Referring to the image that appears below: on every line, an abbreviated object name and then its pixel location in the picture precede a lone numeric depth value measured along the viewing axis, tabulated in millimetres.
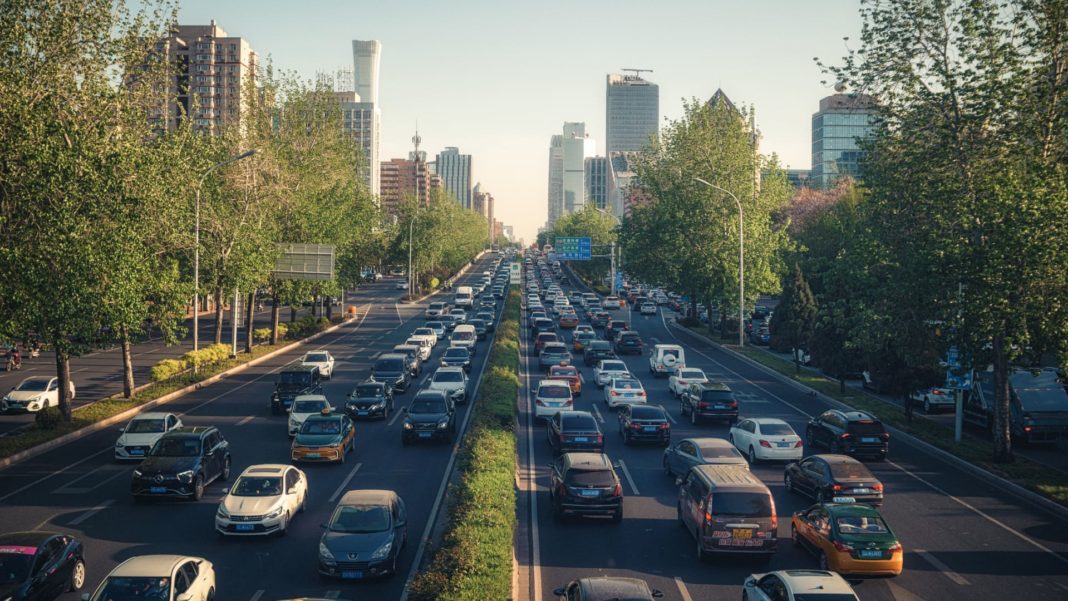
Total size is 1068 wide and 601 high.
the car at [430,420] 28219
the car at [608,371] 40719
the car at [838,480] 20062
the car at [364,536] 15469
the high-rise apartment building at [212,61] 165625
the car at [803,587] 12594
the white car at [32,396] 34500
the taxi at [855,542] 15656
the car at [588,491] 19234
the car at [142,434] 25922
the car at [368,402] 33094
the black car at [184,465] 21078
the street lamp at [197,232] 40984
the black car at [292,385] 34219
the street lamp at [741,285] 57500
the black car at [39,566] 13656
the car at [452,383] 36375
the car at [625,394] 35812
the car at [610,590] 12148
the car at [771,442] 25812
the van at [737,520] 16531
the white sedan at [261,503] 18125
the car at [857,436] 26281
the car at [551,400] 31927
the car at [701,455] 22156
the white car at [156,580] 12914
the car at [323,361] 45000
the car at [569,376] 39250
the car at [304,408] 29047
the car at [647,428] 28453
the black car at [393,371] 39250
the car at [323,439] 25094
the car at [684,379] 38938
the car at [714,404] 32094
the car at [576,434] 25891
